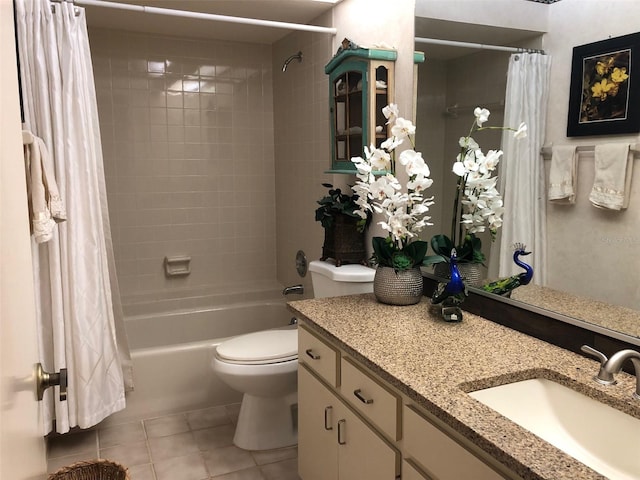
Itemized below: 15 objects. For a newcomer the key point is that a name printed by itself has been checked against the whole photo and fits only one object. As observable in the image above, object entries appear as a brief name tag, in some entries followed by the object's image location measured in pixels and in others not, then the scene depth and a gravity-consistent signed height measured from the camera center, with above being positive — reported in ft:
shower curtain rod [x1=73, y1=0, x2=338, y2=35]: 7.46 +2.20
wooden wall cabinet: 7.11 +0.96
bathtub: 9.20 -3.47
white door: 2.34 -0.63
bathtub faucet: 9.72 -2.17
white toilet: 7.77 -2.93
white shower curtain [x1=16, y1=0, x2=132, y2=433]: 7.25 -0.73
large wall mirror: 4.61 +0.45
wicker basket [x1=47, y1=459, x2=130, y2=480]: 6.14 -3.40
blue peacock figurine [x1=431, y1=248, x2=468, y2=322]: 5.76 -1.35
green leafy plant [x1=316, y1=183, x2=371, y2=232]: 8.07 -0.58
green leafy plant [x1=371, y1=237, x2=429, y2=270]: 6.40 -1.01
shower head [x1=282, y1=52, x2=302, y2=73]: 10.08 +2.12
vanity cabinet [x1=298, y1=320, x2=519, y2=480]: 3.91 -2.25
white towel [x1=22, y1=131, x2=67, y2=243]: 6.52 -0.22
